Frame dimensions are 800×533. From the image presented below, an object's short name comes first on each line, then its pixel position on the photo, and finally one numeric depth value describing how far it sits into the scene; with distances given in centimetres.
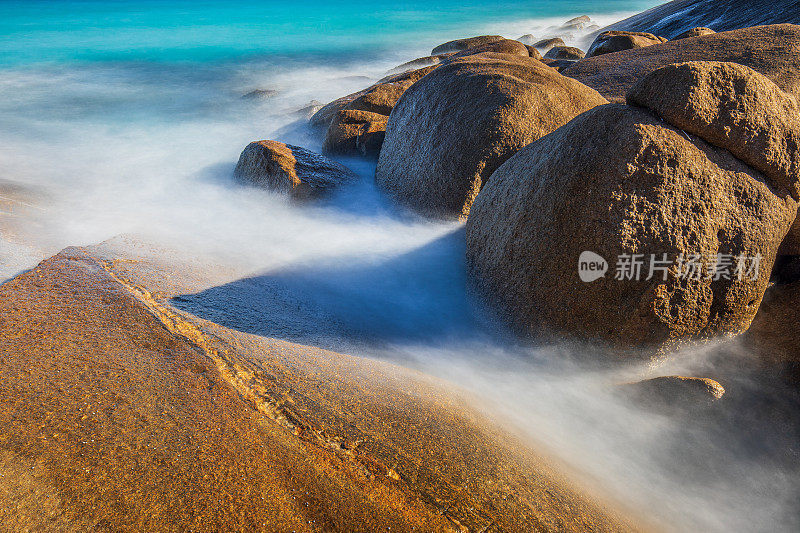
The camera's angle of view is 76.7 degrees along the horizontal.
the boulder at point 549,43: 1672
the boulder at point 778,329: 278
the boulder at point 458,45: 1191
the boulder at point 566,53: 1076
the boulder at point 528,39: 2296
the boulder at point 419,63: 1360
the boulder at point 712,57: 442
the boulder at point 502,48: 770
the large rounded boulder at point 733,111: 258
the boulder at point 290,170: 500
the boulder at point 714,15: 962
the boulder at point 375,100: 693
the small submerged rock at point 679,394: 252
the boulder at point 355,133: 609
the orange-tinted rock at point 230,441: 156
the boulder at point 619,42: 755
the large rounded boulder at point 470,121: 392
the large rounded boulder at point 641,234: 251
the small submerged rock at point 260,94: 1241
